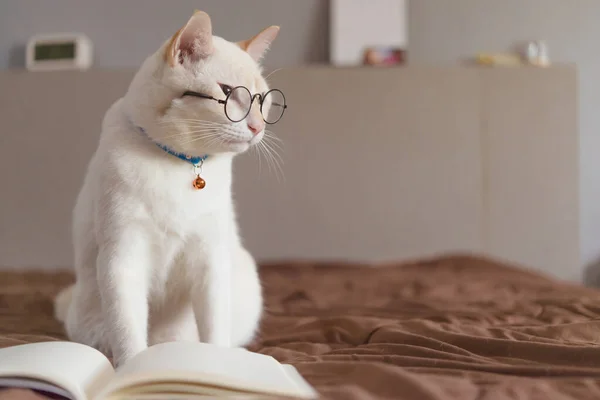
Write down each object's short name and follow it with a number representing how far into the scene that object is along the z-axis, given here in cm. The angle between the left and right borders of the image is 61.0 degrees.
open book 57
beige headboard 227
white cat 81
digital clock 231
